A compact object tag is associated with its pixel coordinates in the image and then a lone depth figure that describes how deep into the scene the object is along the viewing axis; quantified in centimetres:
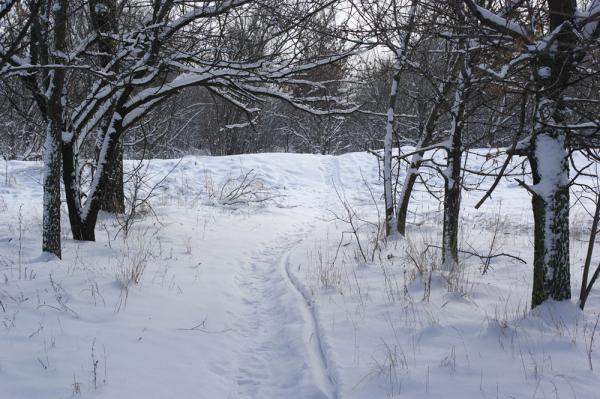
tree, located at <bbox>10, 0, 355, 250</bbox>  522
